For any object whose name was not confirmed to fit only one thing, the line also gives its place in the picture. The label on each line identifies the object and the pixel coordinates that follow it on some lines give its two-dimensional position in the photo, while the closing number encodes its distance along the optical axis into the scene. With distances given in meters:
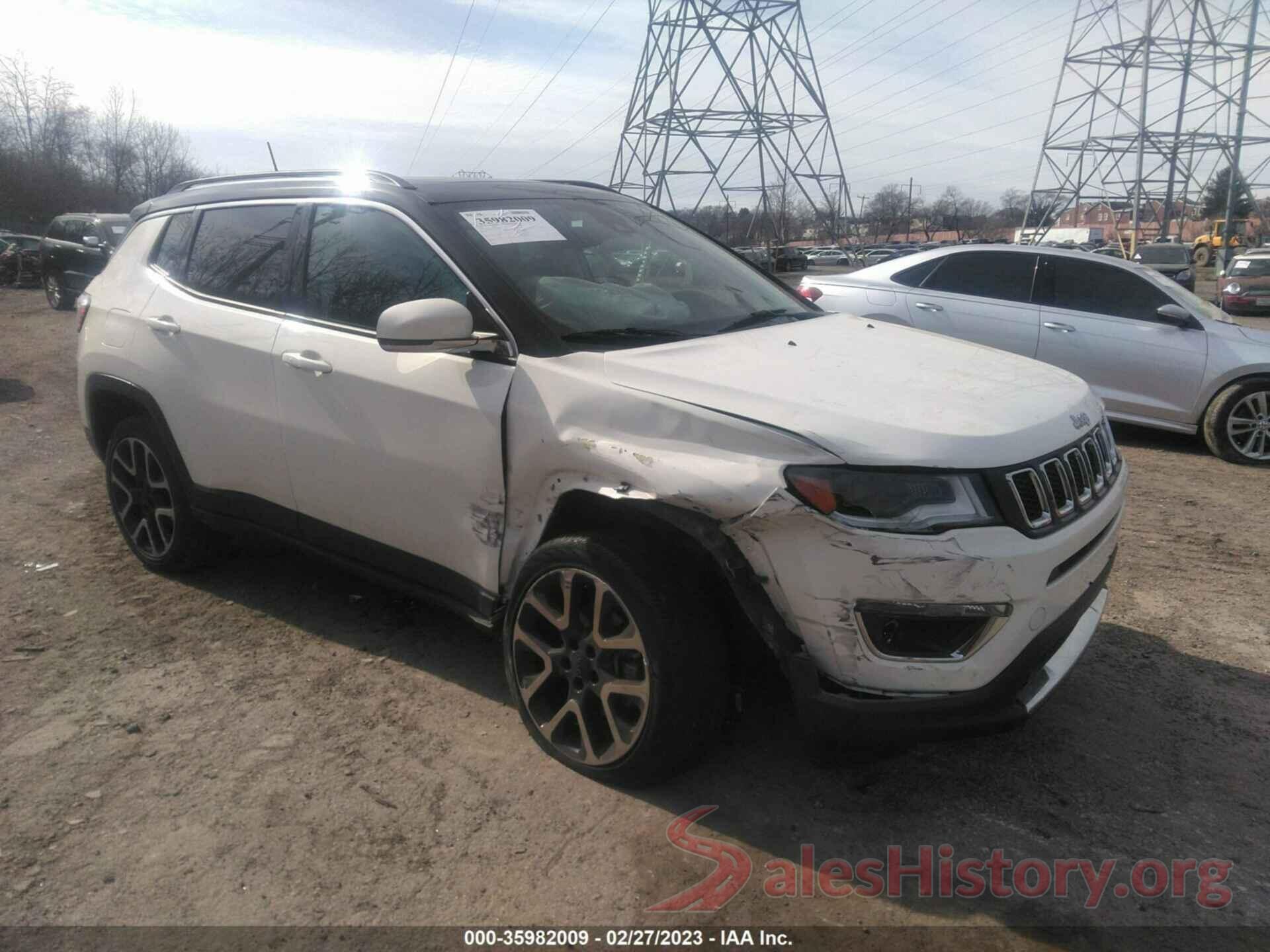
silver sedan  7.33
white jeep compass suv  2.44
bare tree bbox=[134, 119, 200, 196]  60.25
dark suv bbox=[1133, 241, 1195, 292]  25.61
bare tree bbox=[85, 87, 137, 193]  59.62
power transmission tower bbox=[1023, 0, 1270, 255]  33.62
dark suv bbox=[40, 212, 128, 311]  17.86
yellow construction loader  46.16
